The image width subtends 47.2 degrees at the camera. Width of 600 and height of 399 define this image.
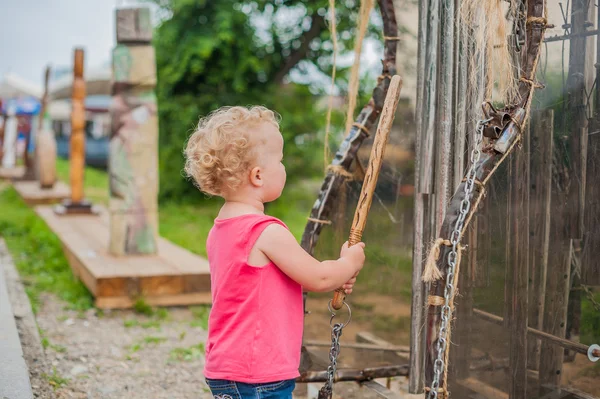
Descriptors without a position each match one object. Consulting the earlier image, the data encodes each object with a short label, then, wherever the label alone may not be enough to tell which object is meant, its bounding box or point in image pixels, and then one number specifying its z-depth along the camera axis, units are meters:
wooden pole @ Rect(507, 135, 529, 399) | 2.62
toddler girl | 2.06
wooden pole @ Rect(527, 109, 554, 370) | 2.63
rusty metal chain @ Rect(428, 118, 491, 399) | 1.99
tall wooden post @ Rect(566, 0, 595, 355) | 2.54
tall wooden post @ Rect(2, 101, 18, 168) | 17.99
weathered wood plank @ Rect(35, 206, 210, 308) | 5.23
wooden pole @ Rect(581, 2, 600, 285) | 2.50
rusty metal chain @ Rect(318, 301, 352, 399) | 2.27
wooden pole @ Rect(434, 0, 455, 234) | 2.57
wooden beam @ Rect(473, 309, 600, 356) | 2.60
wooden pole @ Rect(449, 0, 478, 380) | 2.51
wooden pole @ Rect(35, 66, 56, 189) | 11.25
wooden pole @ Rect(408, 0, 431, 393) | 2.76
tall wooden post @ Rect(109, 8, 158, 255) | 5.73
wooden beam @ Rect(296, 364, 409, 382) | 3.09
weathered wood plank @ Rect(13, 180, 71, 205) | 10.66
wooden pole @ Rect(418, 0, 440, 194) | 2.67
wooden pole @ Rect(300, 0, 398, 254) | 2.98
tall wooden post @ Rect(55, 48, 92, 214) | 8.63
